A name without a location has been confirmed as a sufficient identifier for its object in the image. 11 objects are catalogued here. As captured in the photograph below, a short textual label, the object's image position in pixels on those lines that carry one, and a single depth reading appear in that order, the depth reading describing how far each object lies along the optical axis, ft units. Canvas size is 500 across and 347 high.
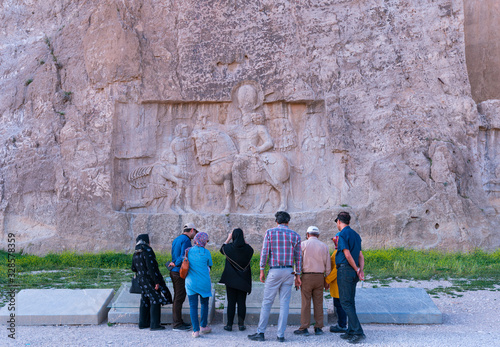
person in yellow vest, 22.72
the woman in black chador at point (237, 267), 22.45
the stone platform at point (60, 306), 23.68
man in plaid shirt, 21.45
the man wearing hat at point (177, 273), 22.72
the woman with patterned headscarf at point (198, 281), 21.97
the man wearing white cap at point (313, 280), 22.21
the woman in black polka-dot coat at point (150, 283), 22.66
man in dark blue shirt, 21.21
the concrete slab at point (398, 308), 23.84
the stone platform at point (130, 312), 23.93
